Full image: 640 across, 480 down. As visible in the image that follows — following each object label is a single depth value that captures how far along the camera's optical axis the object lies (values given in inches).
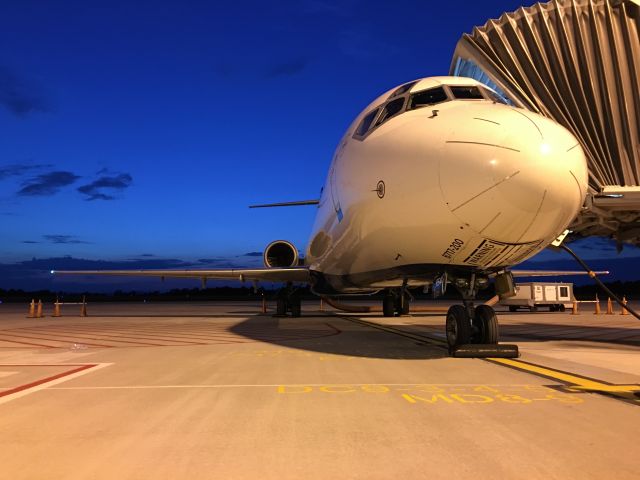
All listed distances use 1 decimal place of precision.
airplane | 245.8
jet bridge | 589.3
